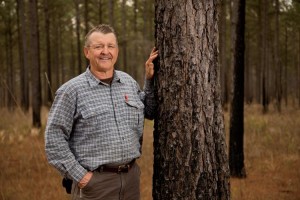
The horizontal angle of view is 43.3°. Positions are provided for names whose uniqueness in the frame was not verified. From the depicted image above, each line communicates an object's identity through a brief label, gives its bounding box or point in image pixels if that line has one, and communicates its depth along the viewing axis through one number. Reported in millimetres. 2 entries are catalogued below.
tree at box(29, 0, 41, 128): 12184
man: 2826
